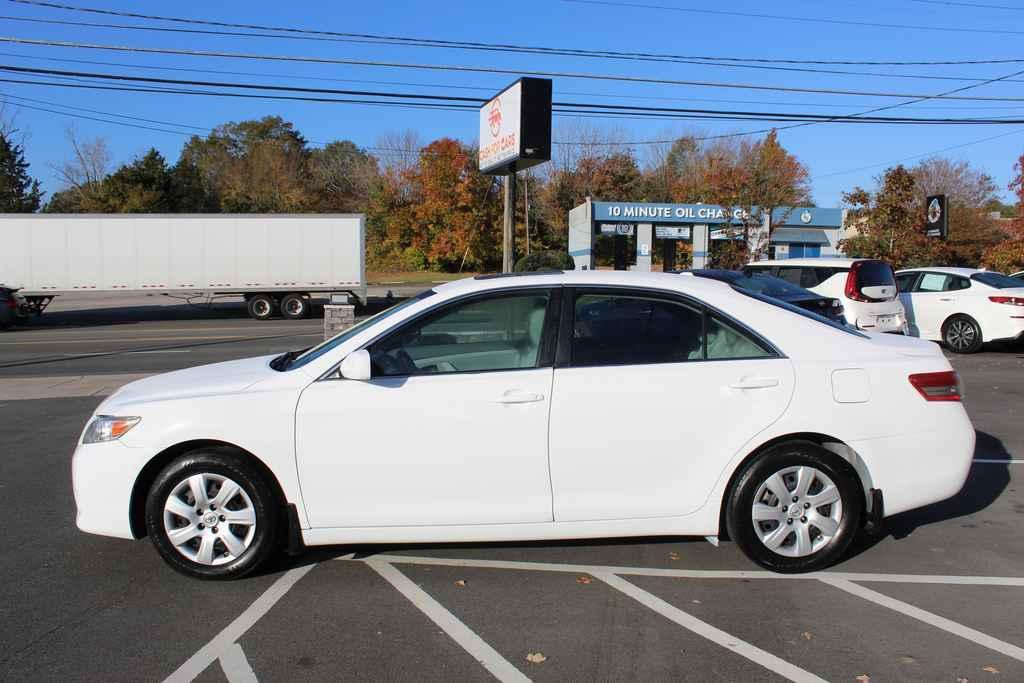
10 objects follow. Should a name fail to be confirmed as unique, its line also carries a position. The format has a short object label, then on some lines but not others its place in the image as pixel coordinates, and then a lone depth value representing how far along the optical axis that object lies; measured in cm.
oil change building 3659
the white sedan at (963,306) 1404
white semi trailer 2580
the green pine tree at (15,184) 4722
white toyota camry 433
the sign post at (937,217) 2497
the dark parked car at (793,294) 1195
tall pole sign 1642
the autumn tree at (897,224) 2562
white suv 1325
